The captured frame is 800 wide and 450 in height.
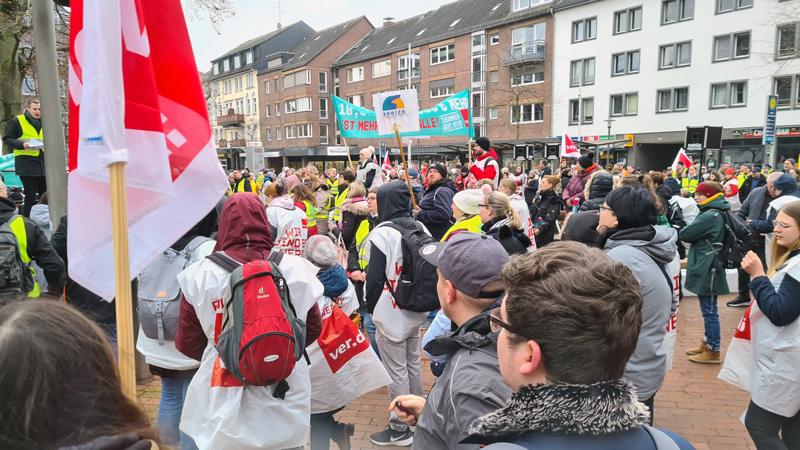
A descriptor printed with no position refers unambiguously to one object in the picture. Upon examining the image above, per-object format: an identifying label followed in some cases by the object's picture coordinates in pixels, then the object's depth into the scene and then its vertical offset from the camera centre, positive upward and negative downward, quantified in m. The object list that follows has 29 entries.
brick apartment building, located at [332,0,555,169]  36.94 +7.04
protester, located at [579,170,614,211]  6.55 -0.48
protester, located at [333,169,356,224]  9.08 -0.51
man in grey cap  1.68 -0.72
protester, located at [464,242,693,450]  1.21 -0.52
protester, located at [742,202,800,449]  2.94 -1.23
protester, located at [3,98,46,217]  6.89 +0.11
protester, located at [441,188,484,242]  5.15 -0.58
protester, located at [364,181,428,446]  4.14 -1.32
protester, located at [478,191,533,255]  4.60 -0.66
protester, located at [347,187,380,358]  5.22 -1.10
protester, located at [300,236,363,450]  3.68 -1.00
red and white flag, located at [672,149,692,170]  15.91 -0.32
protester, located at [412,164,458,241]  7.02 -0.73
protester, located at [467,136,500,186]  9.15 -0.28
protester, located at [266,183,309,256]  6.16 -0.87
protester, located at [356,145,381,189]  11.05 -0.34
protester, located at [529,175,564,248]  8.47 -1.01
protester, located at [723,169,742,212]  12.18 -1.06
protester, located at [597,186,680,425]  3.08 -0.68
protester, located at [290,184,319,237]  7.39 -0.67
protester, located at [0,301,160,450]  1.03 -0.48
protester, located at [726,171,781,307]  7.72 -1.05
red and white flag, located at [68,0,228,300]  2.04 +0.11
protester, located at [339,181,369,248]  5.74 -0.71
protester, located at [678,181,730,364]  5.72 -1.27
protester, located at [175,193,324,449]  2.52 -1.04
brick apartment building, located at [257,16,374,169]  53.91 +6.45
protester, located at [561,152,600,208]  9.41 -0.57
